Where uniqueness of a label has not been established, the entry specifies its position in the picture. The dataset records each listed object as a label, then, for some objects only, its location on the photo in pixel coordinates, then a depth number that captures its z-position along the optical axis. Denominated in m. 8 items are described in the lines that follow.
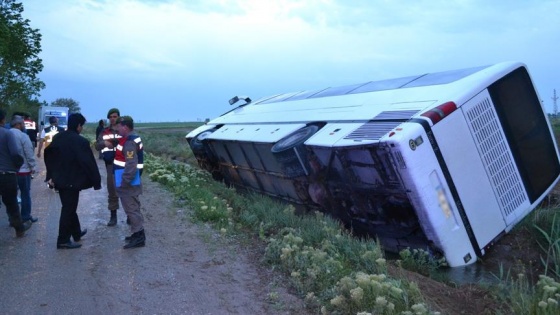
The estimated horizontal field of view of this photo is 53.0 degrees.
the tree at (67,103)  89.56
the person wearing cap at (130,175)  7.07
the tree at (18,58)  30.97
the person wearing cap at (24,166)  8.24
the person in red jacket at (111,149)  8.30
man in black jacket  7.24
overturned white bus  6.29
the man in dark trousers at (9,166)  7.69
